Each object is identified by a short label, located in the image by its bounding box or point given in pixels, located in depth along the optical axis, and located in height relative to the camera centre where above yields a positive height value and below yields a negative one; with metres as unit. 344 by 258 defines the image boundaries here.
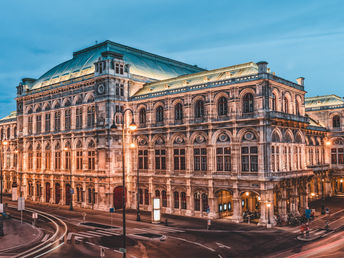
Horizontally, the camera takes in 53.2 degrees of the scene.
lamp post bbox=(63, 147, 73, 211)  55.11 -5.14
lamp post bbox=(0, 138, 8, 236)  36.75 -7.84
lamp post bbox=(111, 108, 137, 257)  25.05 +1.92
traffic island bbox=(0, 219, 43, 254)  33.53 -8.90
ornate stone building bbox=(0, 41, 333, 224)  43.06 +2.17
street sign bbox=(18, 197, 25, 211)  39.69 -5.55
